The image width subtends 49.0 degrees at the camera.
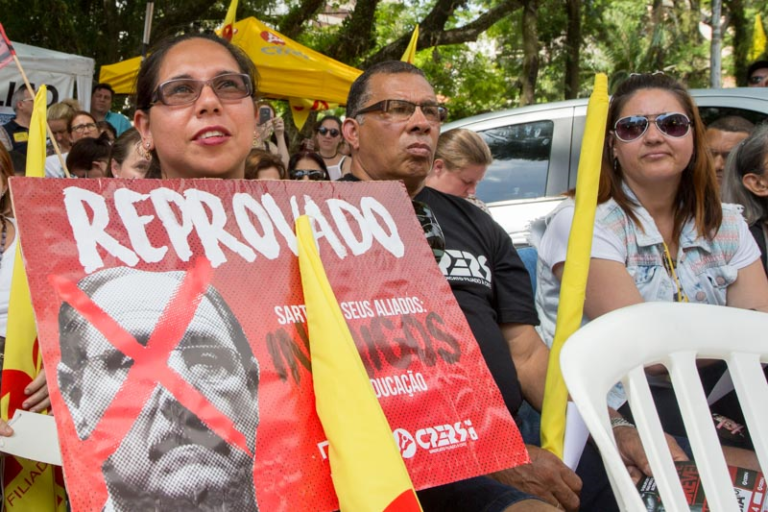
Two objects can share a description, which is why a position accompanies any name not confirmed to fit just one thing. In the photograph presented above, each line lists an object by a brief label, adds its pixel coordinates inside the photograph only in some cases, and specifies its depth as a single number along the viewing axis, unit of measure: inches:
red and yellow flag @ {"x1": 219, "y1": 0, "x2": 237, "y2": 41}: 333.7
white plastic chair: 53.8
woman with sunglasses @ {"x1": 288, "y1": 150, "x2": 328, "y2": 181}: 199.0
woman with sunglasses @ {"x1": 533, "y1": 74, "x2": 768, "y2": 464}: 110.8
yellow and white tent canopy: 371.9
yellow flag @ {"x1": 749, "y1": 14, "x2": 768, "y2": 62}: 814.5
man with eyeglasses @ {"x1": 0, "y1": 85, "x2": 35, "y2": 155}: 253.1
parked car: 203.2
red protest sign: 53.7
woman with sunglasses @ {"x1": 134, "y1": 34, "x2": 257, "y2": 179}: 78.4
